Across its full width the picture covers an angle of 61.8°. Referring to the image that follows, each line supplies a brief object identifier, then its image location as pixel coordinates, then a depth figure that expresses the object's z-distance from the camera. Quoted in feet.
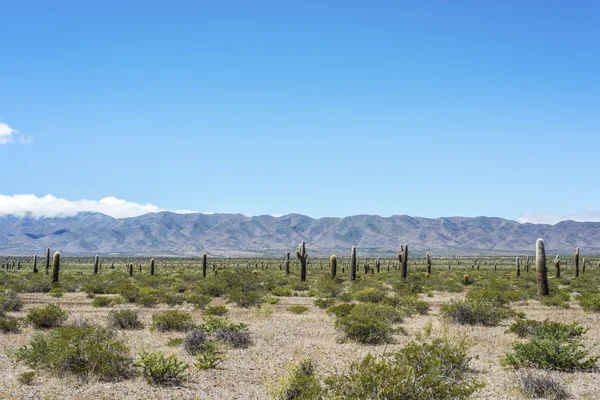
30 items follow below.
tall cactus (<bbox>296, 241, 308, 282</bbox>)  137.49
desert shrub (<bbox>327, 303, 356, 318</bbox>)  66.44
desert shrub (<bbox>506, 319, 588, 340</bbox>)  45.32
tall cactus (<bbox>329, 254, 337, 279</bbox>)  142.20
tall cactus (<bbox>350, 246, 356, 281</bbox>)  146.41
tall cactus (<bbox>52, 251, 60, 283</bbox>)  127.65
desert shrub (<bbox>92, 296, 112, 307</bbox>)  84.05
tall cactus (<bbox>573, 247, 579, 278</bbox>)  165.97
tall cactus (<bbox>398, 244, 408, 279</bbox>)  142.87
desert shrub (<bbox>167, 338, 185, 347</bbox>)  49.24
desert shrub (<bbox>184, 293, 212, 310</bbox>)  79.08
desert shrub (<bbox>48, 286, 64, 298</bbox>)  100.32
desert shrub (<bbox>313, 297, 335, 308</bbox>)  83.97
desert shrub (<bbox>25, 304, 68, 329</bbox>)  58.34
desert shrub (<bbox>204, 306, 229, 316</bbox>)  71.32
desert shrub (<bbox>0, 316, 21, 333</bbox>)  54.95
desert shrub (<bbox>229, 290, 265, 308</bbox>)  84.38
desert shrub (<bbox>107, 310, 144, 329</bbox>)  60.18
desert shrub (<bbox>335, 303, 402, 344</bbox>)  52.49
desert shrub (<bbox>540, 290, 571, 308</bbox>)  84.17
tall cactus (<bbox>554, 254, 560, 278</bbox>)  162.68
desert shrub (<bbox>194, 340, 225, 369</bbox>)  40.29
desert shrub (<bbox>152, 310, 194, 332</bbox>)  57.77
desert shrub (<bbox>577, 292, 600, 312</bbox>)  76.54
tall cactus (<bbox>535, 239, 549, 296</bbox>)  88.69
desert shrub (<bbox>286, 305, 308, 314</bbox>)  77.77
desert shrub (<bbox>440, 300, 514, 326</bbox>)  64.23
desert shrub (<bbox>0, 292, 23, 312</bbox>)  72.43
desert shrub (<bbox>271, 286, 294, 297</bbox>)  109.09
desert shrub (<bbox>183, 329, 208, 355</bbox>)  46.32
